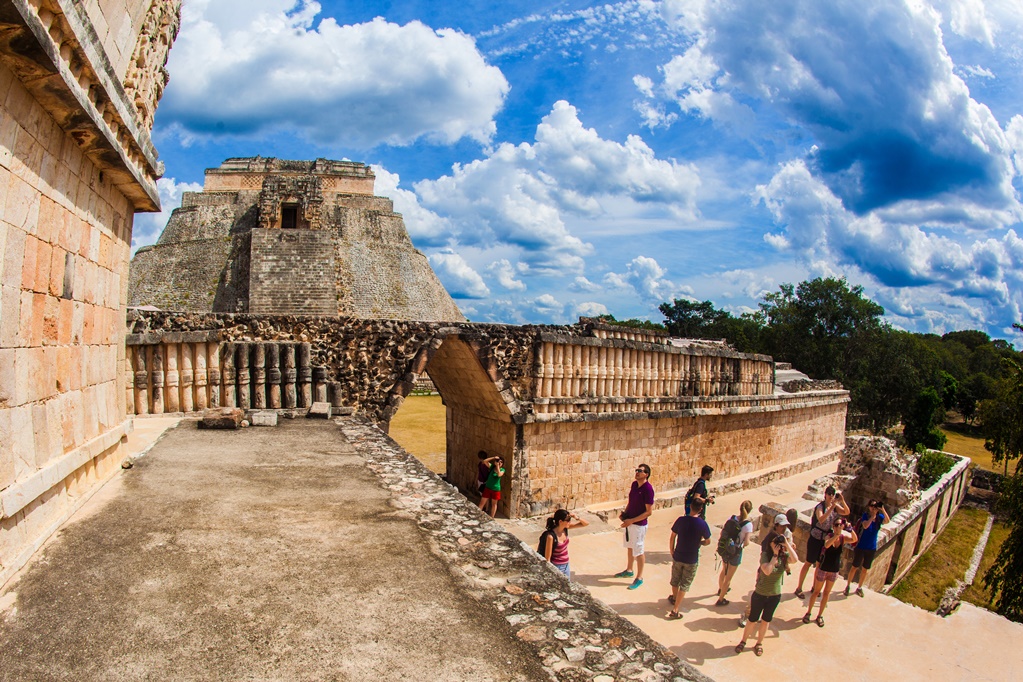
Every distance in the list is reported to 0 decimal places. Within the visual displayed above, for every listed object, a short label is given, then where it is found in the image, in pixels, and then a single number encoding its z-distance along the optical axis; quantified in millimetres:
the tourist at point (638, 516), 6879
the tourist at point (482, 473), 9461
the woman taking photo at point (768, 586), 5348
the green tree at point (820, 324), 32500
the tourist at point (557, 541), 5375
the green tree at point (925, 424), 24866
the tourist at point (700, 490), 7555
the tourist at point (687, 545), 5879
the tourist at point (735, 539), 6168
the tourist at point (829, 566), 6363
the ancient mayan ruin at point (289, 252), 23734
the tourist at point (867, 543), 7375
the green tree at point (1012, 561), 8773
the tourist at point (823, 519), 6398
